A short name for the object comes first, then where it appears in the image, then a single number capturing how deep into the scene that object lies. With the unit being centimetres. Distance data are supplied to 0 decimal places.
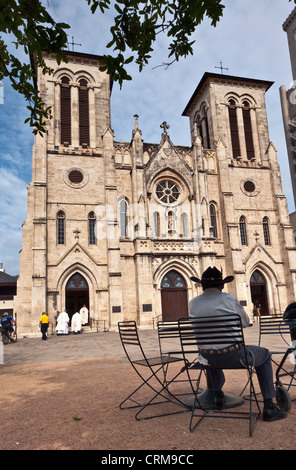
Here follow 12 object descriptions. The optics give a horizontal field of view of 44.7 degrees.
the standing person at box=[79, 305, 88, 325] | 2372
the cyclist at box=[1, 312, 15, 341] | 1811
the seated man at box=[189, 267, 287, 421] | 404
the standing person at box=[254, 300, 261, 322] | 2772
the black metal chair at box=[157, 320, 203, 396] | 543
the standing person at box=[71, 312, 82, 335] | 2262
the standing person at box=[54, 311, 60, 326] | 2264
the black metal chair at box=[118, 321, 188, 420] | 441
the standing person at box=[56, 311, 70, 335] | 2209
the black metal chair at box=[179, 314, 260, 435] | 392
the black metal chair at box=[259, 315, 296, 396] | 411
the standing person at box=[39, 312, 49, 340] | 1977
